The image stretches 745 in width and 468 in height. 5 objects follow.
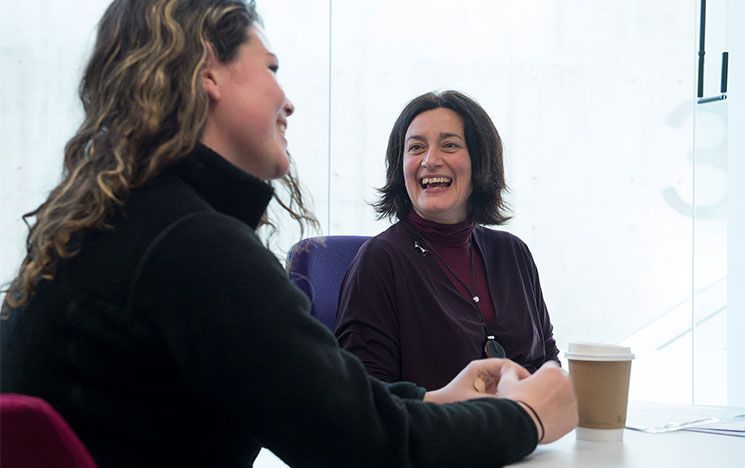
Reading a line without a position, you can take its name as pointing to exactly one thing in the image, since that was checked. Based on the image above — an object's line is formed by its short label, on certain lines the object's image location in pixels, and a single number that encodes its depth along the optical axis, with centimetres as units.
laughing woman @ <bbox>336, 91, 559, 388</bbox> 200
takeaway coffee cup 120
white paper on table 131
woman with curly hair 85
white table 107
